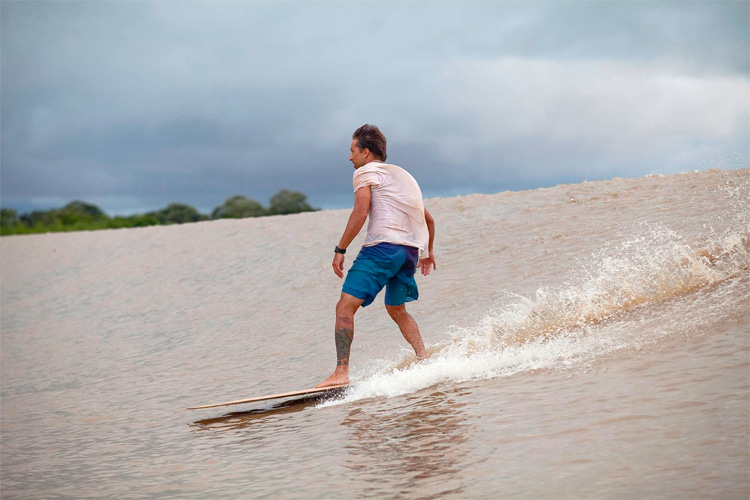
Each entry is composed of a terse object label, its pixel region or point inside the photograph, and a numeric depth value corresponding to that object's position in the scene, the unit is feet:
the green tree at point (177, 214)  180.34
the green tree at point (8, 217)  140.13
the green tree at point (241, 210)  167.63
